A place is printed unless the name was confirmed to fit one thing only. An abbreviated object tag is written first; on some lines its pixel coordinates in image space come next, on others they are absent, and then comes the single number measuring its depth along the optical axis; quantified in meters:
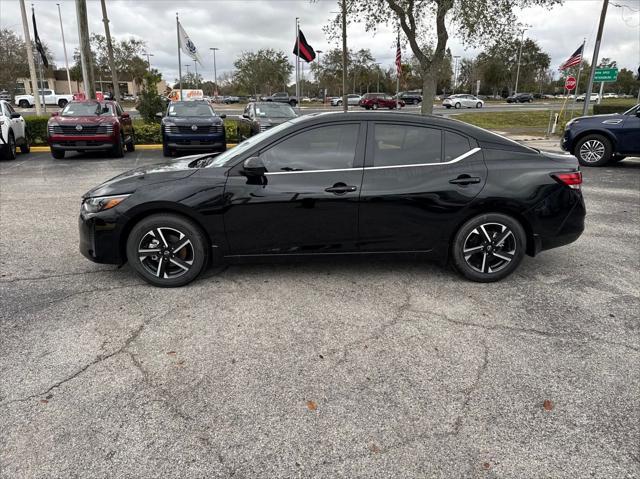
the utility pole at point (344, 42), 18.73
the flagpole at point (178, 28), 23.61
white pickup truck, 47.44
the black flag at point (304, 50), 23.97
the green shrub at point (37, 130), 15.33
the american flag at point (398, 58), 20.44
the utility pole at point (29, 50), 20.08
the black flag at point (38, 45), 24.28
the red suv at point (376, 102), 44.50
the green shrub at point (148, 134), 16.56
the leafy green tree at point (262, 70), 61.91
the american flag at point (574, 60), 20.01
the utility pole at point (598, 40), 19.64
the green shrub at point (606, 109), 24.84
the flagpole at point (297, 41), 23.40
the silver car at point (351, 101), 52.22
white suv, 12.41
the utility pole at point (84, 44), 18.12
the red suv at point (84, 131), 12.59
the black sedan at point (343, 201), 4.17
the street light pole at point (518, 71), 72.90
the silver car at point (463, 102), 49.12
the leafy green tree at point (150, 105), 19.72
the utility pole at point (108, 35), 22.76
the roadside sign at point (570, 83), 19.92
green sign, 19.80
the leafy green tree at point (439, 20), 16.41
